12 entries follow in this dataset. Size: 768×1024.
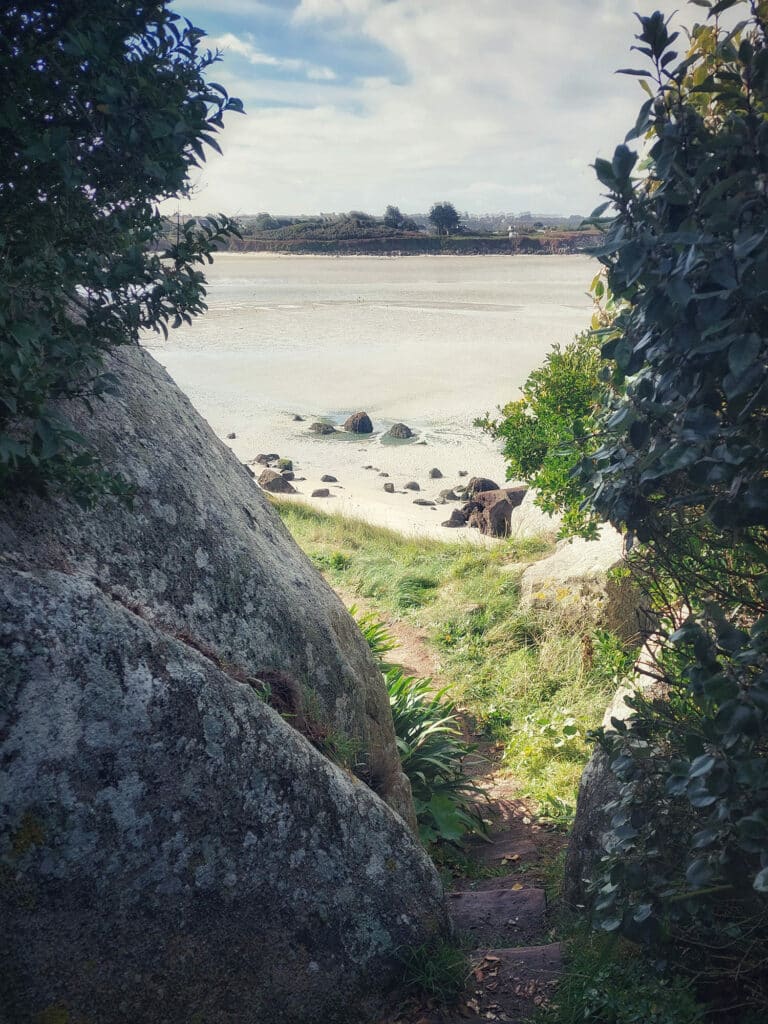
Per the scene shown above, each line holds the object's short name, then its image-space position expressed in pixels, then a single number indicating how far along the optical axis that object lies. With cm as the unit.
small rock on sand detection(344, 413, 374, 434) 3272
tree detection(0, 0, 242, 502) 283
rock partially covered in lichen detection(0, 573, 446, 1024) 271
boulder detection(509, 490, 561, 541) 1230
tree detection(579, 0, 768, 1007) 218
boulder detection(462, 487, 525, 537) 1678
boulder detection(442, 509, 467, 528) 1847
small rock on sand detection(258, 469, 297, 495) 2258
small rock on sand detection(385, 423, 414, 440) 3131
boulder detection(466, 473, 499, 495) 2148
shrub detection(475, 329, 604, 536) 840
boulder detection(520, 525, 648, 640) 874
